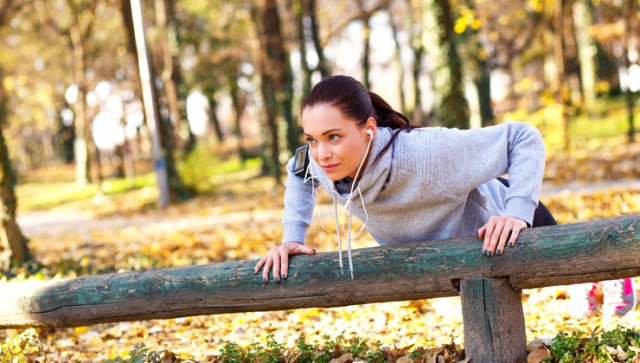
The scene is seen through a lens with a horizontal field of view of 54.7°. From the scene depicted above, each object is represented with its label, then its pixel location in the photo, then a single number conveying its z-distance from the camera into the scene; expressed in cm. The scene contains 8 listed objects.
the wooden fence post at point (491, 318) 272
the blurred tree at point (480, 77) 1617
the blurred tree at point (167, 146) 1429
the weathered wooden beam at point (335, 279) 259
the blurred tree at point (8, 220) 681
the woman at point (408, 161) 267
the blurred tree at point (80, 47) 1819
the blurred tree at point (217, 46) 1964
